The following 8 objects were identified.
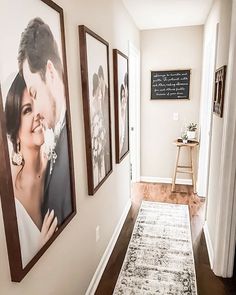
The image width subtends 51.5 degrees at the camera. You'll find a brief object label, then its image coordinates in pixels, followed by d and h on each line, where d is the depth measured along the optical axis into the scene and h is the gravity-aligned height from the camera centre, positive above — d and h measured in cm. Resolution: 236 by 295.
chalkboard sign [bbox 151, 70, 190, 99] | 372 +22
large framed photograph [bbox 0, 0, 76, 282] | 87 -12
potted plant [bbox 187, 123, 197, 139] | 368 -48
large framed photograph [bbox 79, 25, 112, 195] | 158 -3
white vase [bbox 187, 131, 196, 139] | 367 -53
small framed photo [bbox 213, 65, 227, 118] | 206 +6
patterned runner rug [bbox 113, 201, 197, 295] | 194 -145
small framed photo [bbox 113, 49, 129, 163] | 234 -3
